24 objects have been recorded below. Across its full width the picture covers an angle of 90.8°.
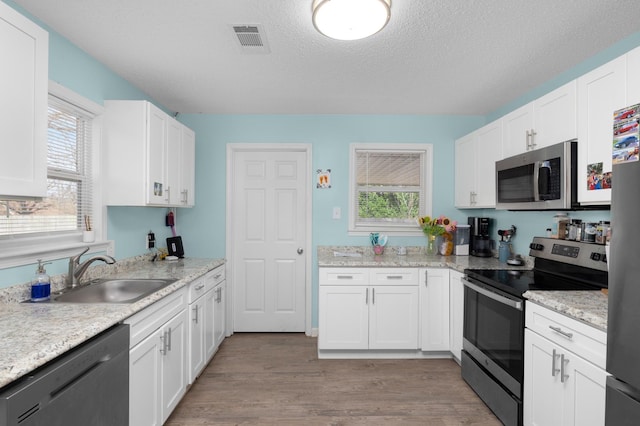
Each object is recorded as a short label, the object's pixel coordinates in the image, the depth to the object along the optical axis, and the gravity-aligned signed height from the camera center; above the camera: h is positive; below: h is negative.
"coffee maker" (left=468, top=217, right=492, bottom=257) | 3.13 -0.22
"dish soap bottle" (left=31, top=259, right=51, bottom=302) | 1.66 -0.40
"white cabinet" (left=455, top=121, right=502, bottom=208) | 2.73 +0.47
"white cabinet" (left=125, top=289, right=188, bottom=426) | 1.60 -0.86
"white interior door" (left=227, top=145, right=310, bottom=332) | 3.54 -0.34
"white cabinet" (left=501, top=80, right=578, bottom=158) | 1.93 +0.64
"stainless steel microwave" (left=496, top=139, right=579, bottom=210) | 1.89 +0.24
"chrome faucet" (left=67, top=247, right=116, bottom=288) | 1.92 -0.36
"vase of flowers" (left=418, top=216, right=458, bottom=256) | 3.26 -0.18
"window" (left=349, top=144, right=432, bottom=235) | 3.53 +0.32
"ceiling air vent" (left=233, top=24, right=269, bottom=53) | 1.86 +1.08
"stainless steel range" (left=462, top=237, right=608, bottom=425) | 1.89 -0.63
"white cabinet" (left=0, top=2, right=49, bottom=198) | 1.20 +0.42
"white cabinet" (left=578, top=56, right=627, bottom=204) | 1.62 +0.55
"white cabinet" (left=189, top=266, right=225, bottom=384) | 2.34 -0.88
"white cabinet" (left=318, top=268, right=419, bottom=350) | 2.87 -0.82
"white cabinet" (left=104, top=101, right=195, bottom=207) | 2.34 +0.44
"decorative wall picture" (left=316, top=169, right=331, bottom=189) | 3.47 +0.41
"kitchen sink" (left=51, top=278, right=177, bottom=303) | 1.91 -0.51
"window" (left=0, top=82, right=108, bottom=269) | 1.71 +0.06
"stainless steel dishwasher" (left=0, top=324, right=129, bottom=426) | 0.95 -0.63
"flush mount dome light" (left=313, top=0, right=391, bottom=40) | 1.49 +0.97
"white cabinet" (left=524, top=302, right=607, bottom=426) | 1.39 -0.76
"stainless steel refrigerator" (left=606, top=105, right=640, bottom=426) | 1.09 -0.30
